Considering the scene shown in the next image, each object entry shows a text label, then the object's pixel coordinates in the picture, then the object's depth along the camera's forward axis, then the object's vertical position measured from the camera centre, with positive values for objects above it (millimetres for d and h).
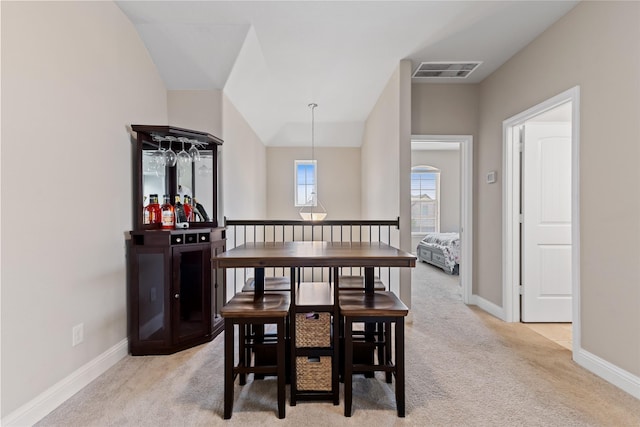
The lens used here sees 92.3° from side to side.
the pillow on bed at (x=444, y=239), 6003 -615
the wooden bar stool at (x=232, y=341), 1720 -741
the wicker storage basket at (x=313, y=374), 1890 -1015
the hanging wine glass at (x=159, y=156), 2783 +497
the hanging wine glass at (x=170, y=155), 2810 +506
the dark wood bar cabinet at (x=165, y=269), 2537 -503
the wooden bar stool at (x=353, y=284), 2352 -587
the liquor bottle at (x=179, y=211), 2948 -9
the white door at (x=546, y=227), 3260 -189
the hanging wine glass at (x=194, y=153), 2992 +563
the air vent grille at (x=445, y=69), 3400 +1610
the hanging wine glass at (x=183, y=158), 3014 +518
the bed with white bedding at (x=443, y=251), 5852 -853
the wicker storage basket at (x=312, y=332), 1891 -754
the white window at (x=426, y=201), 8484 +238
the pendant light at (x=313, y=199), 6293 +226
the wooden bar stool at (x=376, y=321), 1747 -741
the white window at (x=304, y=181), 7105 +666
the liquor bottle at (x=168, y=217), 2790 -63
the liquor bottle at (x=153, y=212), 2730 -17
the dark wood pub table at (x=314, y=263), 1729 -302
